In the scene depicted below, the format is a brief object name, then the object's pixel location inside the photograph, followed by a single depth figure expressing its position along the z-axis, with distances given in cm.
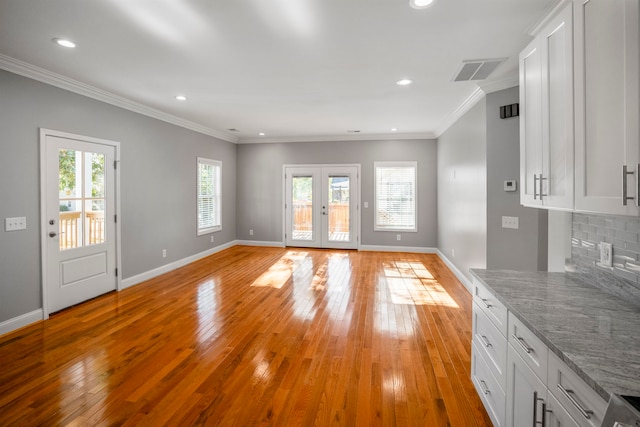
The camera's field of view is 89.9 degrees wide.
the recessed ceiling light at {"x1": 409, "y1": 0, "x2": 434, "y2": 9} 216
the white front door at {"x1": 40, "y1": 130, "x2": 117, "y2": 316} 358
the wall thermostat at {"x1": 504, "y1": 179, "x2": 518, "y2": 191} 365
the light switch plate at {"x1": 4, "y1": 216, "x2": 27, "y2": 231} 319
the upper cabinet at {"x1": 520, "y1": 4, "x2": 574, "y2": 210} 163
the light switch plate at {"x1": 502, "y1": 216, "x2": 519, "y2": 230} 367
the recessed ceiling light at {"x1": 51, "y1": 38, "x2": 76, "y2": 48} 272
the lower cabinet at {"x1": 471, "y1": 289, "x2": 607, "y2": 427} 108
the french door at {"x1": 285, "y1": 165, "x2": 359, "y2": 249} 759
